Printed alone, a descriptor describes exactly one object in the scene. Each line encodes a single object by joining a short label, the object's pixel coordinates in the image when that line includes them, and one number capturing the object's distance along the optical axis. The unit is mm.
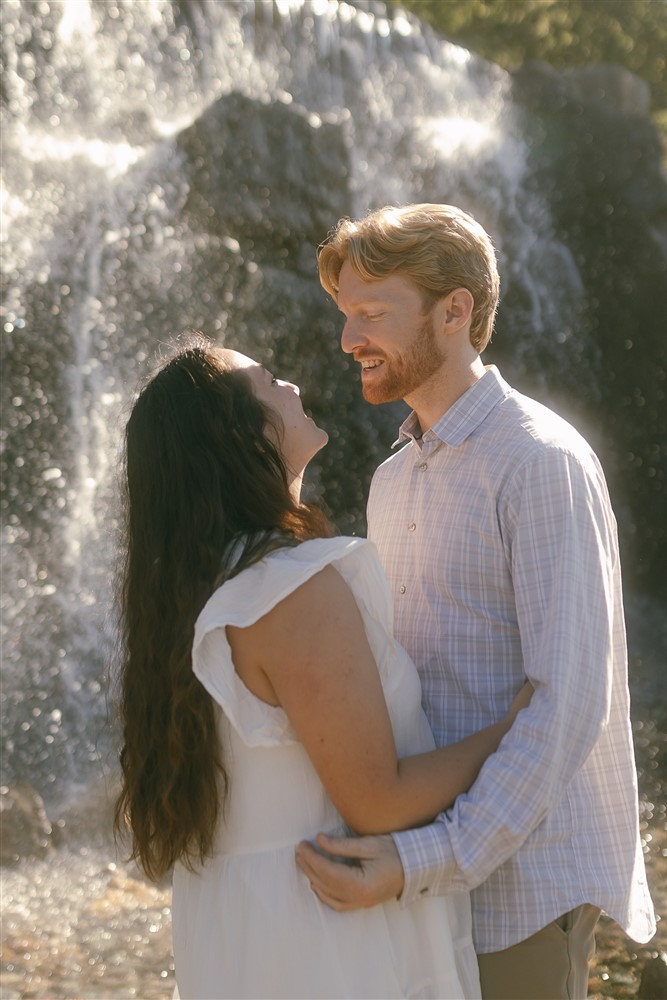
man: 2942
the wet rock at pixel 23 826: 6080
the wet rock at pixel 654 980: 4542
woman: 2875
